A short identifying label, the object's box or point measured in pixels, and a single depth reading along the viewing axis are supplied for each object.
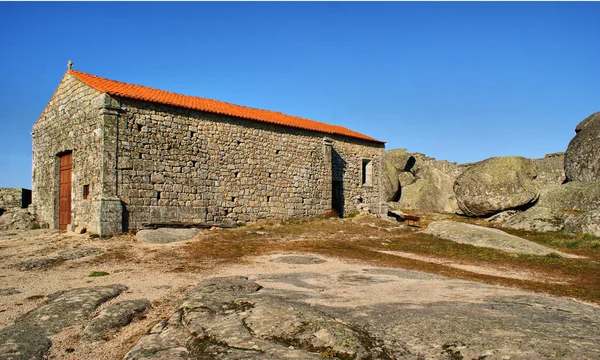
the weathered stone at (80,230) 15.34
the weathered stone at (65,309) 5.75
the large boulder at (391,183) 30.30
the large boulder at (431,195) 29.70
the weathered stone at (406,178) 32.27
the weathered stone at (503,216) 21.97
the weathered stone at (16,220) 18.30
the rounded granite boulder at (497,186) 22.19
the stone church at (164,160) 15.38
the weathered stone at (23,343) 4.68
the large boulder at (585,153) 22.30
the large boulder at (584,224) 17.02
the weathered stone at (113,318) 5.42
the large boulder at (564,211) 17.66
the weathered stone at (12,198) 19.50
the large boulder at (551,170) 25.29
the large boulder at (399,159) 33.03
